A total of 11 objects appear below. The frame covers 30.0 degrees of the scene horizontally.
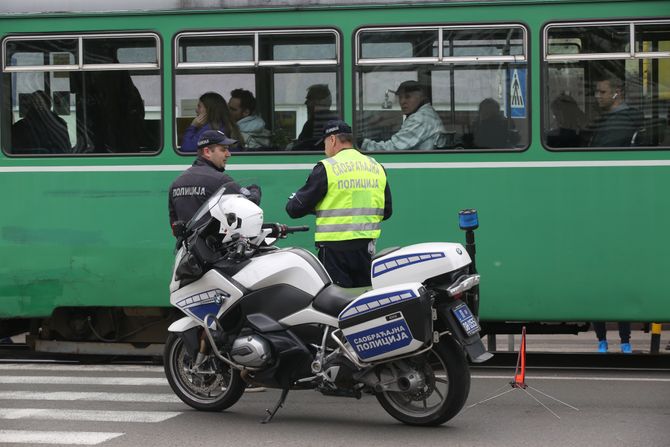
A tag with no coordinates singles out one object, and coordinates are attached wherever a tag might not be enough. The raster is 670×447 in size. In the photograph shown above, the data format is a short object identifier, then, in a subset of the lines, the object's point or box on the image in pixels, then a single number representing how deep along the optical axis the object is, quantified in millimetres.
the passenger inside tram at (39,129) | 10891
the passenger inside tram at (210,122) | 10594
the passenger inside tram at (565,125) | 10203
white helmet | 7863
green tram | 10148
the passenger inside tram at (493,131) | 10266
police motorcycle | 7516
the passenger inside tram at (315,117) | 10438
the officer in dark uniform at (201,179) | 8711
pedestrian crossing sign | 10250
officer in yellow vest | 8625
